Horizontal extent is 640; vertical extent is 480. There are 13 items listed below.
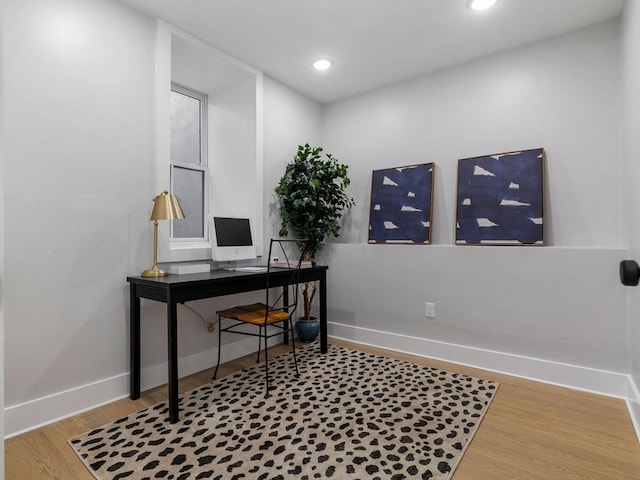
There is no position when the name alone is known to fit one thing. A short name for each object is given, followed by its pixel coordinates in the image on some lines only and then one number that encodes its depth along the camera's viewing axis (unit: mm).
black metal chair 2486
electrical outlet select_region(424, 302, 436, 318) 3081
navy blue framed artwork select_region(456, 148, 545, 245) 2674
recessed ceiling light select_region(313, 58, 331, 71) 3060
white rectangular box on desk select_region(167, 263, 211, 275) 2451
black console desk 2048
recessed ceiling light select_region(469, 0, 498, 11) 2290
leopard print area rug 1623
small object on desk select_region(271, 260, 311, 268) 3012
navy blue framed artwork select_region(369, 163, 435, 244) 3202
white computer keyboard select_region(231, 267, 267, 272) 2731
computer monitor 2760
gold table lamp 2326
